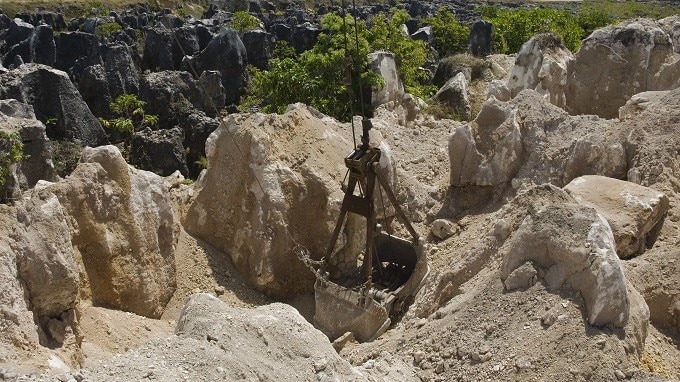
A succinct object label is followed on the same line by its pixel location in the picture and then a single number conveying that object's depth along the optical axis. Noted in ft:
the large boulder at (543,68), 51.90
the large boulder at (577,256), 21.65
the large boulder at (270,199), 34.81
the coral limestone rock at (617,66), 48.93
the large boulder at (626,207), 28.86
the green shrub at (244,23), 130.62
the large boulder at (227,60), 102.27
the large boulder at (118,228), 28.99
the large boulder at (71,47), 114.21
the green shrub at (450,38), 119.03
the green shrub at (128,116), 77.61
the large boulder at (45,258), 23.09
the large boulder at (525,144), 35.60
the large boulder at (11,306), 20.94
